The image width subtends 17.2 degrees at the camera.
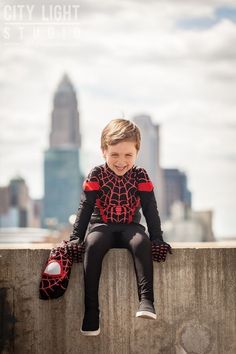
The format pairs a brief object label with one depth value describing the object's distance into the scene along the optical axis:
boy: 5.16
